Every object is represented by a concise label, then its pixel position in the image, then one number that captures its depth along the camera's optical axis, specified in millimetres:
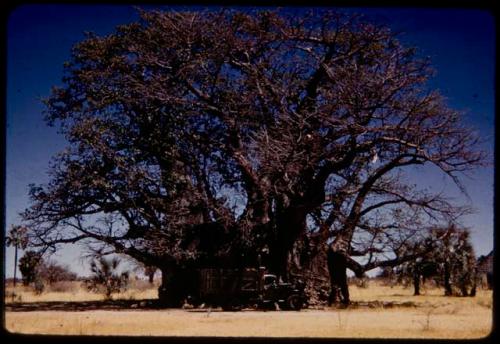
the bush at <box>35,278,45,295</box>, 37625
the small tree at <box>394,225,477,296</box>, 34094
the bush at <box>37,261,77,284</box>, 41094
